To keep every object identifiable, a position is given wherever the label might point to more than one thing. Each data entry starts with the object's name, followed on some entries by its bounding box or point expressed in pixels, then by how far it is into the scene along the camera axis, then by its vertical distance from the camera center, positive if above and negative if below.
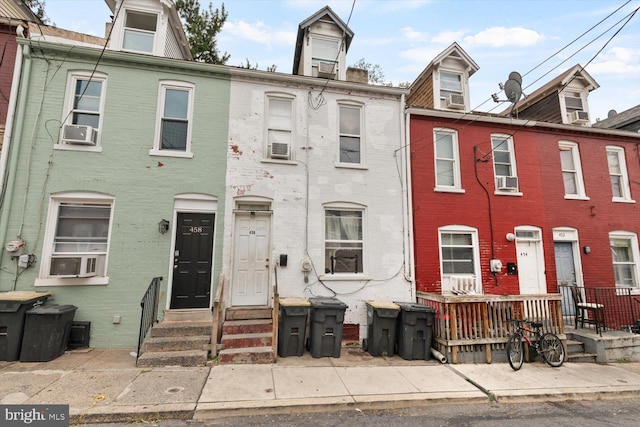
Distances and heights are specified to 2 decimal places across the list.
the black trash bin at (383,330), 6.48 -1.68
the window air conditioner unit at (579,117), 10.48 +5.03
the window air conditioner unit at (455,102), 9.60 +5.05
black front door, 6.72 -0.18
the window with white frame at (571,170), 10.01 +2.98
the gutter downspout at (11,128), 6.09 +2.67
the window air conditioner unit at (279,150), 7.50 +2.65
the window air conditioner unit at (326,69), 8.53 +5.40
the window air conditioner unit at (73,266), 6.23 -0.30
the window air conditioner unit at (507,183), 9.06 +2.27
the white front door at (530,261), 8.92 -0.16
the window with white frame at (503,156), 9.48 +3.25
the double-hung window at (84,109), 6.51 +3.34
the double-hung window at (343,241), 7.65 +0.36
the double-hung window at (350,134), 8.20 +3.39
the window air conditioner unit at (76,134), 6.46 +2.60
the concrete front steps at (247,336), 5.57 -1.68
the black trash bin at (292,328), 6.05 -1.55
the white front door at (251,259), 7.06 -0.13
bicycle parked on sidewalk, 6.26 -1.90
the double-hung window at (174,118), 7.11 +3.31
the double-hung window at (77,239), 6.20 +0.28
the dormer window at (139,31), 7.54 +5.73
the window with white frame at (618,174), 10.36 +2.95
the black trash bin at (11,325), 5.23 -1.32
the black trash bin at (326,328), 6.19 -1.57
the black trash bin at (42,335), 5.25 -1.50
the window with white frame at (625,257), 9.88 -0.01
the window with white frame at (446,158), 8.98 +3.00
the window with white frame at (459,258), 8.38 -0.08
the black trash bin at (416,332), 6.34 -1.69
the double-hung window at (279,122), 7.74 +3.53
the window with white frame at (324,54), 8.70 +6.09
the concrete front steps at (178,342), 5.30 -1.70
